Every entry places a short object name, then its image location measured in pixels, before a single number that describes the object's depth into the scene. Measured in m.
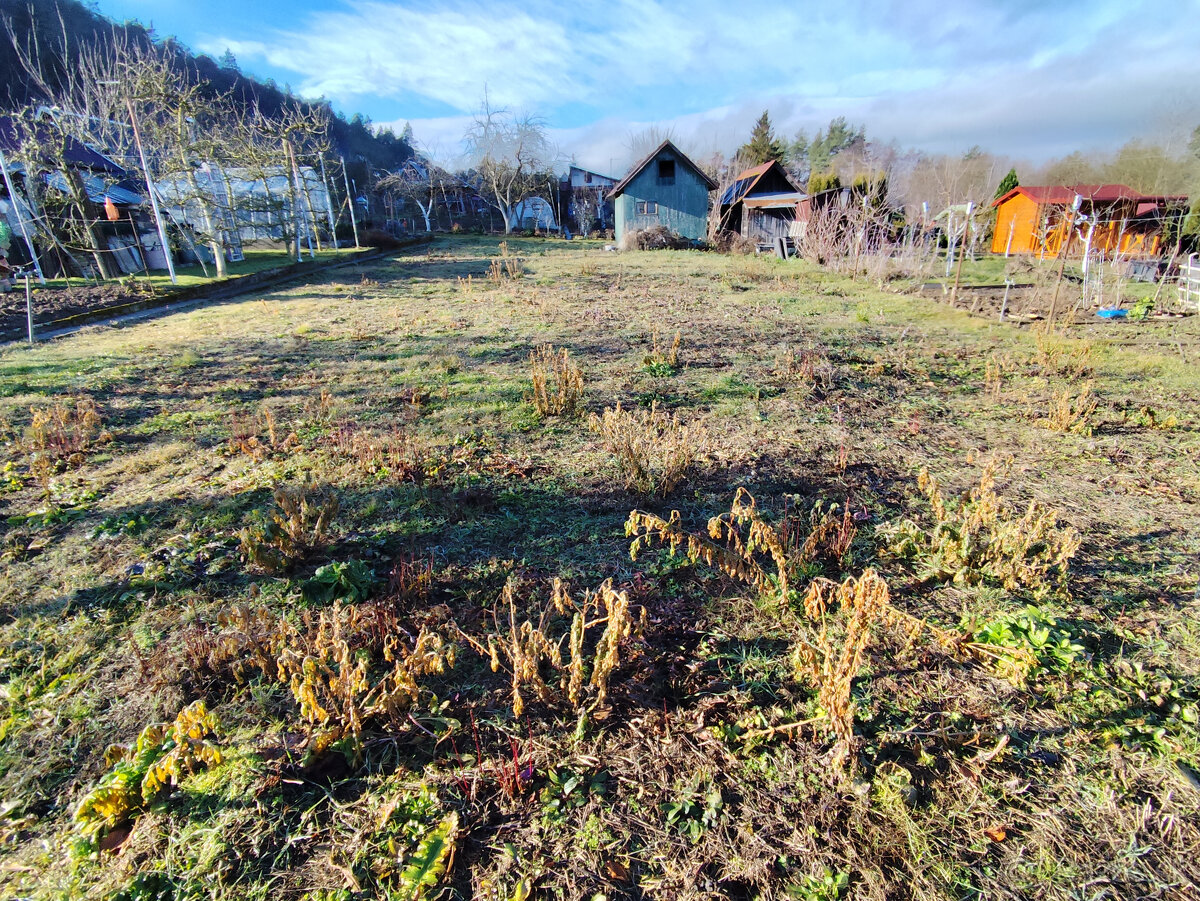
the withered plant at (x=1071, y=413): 5.23
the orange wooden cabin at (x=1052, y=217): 22.20
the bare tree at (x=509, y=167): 38.78
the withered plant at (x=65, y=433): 4.82
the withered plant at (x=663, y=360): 7.08
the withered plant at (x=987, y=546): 3.03
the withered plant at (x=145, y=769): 1.92
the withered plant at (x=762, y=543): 2.91
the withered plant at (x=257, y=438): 4.88
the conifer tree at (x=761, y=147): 45.06
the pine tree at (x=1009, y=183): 31.73
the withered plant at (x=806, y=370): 6.56
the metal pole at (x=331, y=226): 24.55
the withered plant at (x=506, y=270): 14.54
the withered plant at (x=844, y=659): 2.12
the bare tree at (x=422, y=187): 39.41
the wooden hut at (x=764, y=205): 26.81
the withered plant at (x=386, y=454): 4.43
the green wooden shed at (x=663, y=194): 27.39
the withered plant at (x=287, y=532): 3.18
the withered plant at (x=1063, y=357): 7.13
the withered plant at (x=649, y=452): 4.11
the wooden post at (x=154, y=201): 13.12
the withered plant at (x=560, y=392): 5.64
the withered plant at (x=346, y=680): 2.18
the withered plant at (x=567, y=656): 2.27
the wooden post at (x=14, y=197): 12.48
